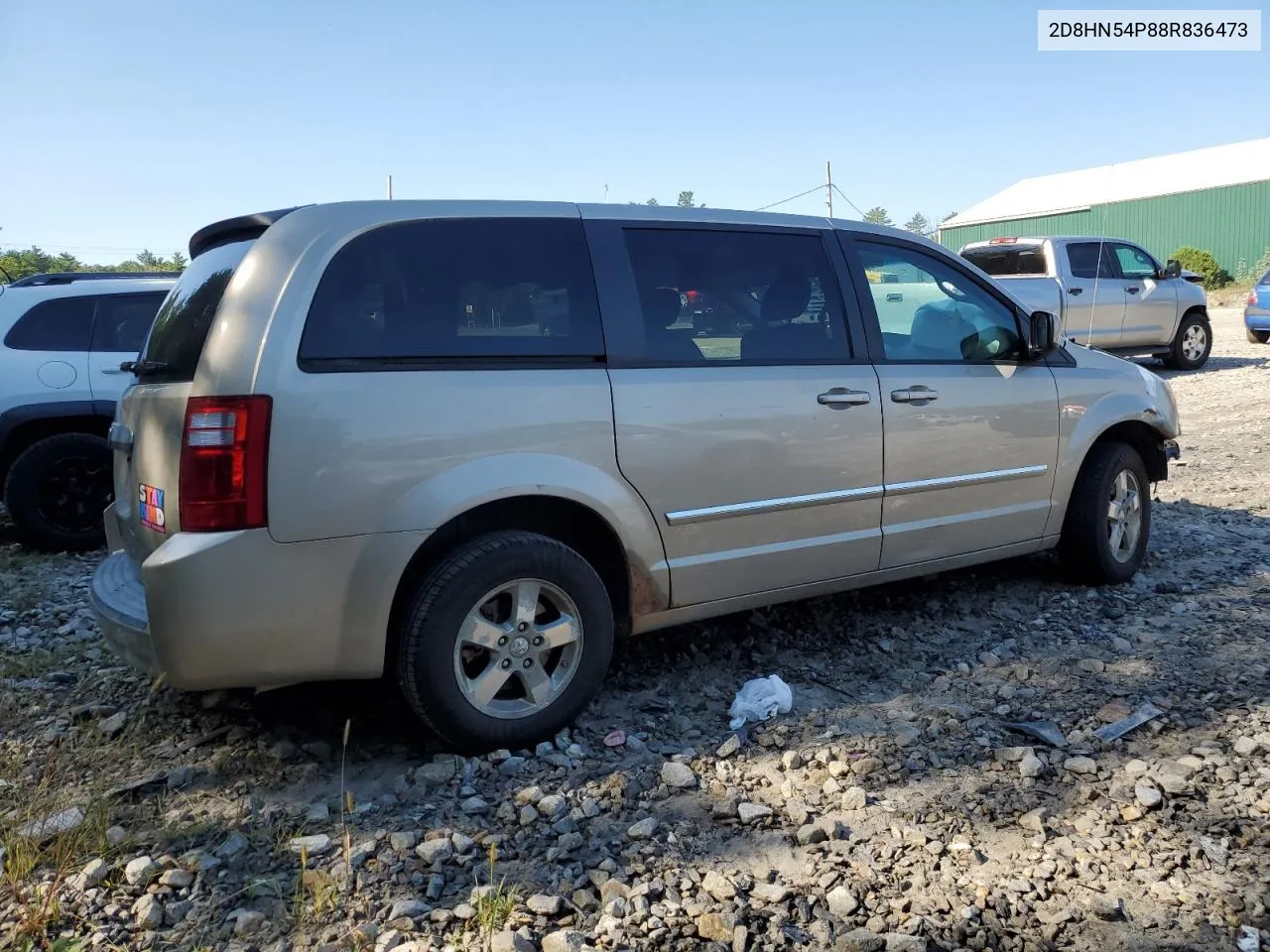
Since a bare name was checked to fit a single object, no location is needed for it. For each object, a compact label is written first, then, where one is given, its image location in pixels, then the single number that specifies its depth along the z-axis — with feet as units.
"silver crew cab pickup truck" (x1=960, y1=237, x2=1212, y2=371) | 42.93
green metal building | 122.62
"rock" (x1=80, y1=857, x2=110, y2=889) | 9.03
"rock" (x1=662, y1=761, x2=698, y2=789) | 10.89
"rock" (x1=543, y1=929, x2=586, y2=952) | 8.15
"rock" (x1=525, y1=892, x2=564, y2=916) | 8.63
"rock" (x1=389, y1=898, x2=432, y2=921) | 8.58
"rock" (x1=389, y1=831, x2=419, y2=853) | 9.63
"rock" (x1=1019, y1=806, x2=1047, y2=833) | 9.78
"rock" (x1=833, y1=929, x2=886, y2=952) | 8.13
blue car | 56.29
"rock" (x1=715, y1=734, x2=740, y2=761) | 11.57
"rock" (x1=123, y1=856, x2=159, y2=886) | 9.11
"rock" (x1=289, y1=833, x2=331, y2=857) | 9.64
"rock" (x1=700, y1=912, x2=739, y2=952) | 8.30
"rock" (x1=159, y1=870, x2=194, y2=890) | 9.07
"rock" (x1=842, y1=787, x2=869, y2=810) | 10.36
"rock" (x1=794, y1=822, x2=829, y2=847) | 9.75
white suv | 21.57
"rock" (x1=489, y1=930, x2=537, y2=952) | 8.10
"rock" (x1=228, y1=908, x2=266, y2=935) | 8.42
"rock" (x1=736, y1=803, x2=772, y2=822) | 10.15
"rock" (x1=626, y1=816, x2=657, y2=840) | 9.83
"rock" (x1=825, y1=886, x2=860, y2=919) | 8.60
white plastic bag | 12.57
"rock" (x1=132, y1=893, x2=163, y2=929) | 8.54
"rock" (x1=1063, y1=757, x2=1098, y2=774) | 10.93
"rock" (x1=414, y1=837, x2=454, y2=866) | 9.48
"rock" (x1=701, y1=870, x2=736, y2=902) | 8.86
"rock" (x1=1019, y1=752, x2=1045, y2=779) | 10.84
